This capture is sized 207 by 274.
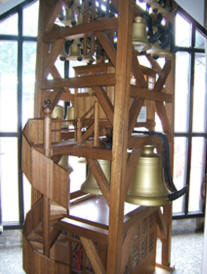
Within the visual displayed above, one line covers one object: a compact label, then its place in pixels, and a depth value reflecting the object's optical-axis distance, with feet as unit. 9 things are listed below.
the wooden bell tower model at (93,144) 6.55
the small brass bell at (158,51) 7.87
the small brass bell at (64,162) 9.67
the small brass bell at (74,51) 9.59
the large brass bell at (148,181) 6.76
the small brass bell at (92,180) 8.47
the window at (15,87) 13.44
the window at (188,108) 15.11
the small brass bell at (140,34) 7.08
